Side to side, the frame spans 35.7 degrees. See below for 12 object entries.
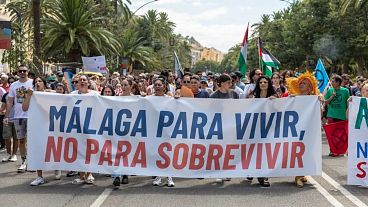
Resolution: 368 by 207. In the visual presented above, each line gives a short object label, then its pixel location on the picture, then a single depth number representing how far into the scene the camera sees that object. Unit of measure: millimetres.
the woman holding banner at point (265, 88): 8945
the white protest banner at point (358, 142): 8477
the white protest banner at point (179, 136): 8500
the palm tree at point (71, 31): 29328
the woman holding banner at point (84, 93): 8828
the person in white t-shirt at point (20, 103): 10219
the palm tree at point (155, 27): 66875
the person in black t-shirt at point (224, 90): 8952
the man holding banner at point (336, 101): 12281
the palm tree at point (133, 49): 53903
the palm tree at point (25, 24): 19359
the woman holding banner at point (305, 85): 8938
